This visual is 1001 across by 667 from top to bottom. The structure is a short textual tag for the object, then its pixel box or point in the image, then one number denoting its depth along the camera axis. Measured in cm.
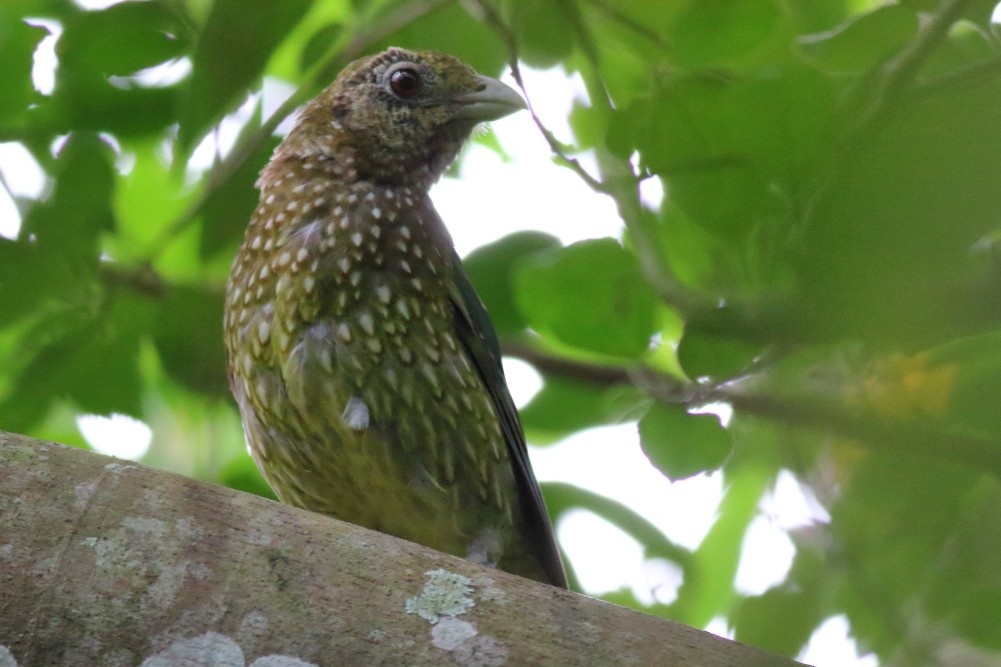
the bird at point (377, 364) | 660
